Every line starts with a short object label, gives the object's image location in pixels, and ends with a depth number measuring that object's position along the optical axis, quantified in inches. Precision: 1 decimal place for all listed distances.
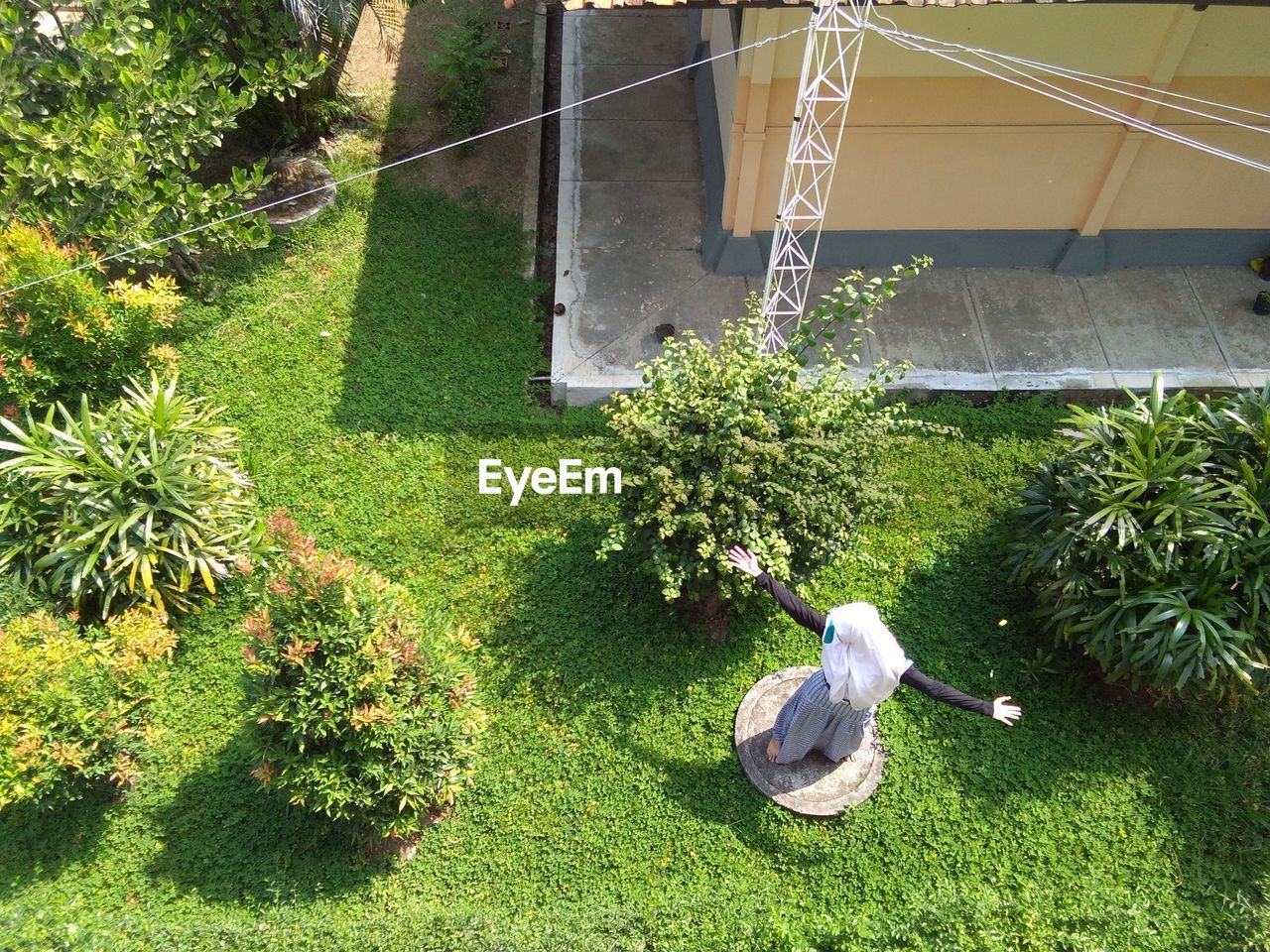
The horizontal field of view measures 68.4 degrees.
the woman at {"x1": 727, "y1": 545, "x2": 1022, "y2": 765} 165.0
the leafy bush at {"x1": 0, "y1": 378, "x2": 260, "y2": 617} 212.7
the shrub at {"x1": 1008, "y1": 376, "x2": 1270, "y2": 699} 195.8
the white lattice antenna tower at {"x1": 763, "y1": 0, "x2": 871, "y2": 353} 213.9
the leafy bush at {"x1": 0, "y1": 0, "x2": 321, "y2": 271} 249.9
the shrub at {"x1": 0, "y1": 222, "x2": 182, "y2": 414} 229.0
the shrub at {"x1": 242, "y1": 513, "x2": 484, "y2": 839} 179.6
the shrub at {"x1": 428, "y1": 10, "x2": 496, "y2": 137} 341.7
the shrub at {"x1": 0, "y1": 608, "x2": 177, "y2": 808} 183.6
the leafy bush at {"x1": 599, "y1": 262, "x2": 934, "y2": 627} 199.6
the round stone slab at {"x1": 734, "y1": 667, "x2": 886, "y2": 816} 205.8
